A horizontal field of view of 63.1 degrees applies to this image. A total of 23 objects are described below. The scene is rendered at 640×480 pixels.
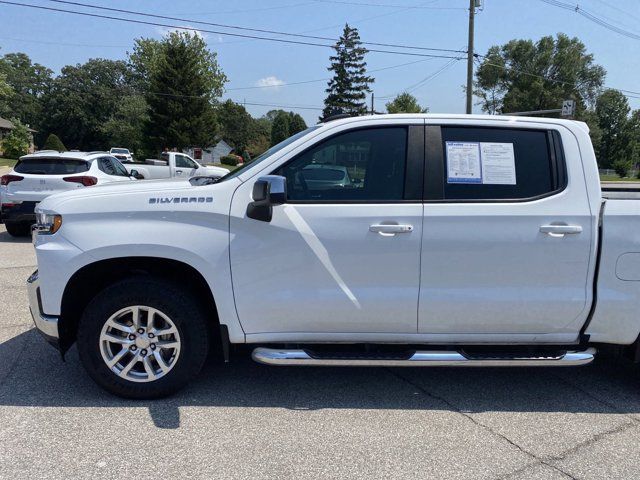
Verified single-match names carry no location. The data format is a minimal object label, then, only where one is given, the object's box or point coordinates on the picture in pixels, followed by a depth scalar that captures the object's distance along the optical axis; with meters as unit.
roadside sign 21.61
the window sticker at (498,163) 3.49
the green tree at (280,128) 97.12
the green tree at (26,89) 87.56
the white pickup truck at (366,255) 3.39
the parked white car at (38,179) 9.59
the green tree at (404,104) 55.81
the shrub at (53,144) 56.84
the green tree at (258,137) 95.61
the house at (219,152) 79.51
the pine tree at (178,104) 49.69
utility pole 22.66
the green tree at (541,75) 60.41
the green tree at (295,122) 102.09
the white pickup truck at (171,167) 20.89
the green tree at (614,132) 72.88
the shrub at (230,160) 63.91
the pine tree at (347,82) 71.19
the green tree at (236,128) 103.38
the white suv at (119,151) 48.73
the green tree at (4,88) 39.19
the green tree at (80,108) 83.25
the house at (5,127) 63.80
